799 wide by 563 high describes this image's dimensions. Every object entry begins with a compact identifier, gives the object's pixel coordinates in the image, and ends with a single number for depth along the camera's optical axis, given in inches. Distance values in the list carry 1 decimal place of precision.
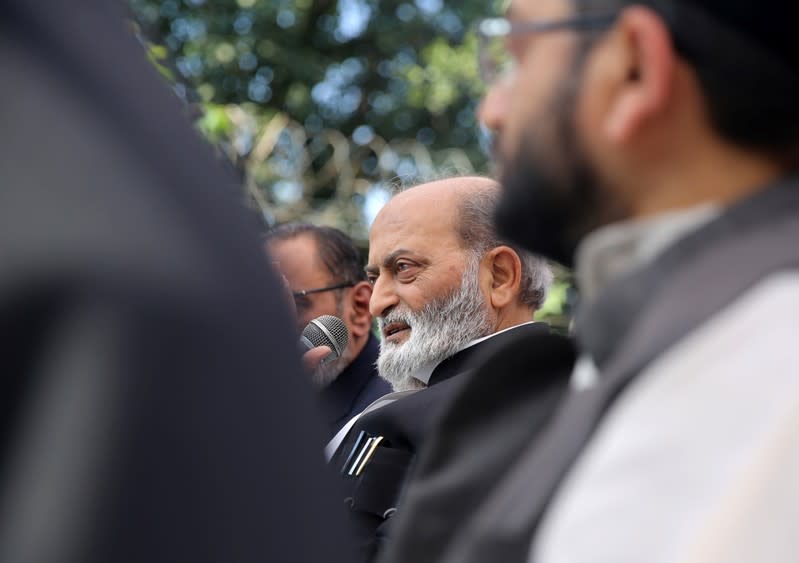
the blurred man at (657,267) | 44.4
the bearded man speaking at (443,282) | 155.3
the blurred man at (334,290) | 187.3
